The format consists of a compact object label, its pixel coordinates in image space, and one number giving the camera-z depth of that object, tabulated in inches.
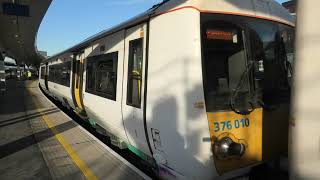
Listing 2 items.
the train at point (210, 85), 96.1
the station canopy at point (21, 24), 390.7
